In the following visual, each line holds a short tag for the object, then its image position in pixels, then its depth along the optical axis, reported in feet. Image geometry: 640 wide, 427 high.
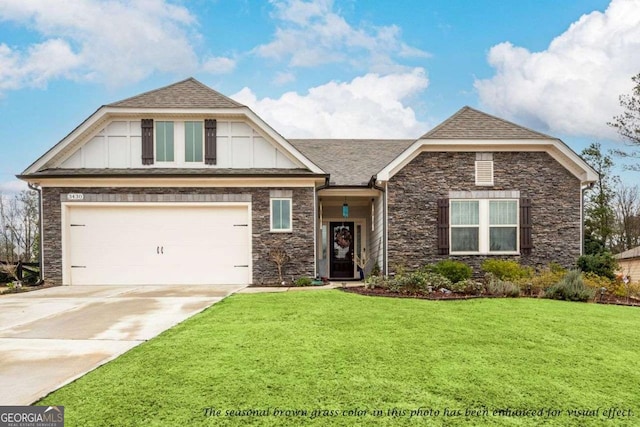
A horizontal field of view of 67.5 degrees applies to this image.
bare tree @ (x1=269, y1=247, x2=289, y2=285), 45.60
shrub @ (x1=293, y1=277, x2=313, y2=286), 44.55
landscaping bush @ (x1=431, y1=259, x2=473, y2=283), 42.88
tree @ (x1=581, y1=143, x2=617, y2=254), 93.29
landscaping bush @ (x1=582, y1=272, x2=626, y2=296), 38.86
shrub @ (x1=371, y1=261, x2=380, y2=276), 49.24
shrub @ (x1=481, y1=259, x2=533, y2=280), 42.84
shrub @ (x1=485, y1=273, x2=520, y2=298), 36.63
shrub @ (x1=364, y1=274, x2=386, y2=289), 39.97
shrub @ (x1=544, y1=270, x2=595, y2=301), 35.58
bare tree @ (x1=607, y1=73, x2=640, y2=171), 74.77
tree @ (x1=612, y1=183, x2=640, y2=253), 108.47
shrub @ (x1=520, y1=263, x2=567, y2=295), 37.99
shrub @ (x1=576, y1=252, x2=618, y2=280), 43.36
